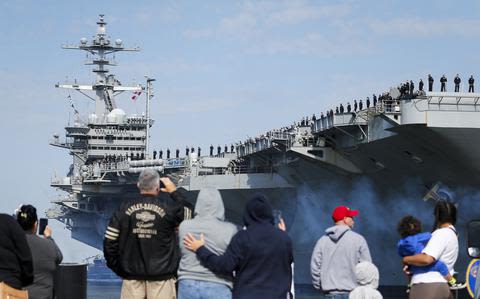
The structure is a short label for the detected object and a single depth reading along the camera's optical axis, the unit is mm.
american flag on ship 64250
